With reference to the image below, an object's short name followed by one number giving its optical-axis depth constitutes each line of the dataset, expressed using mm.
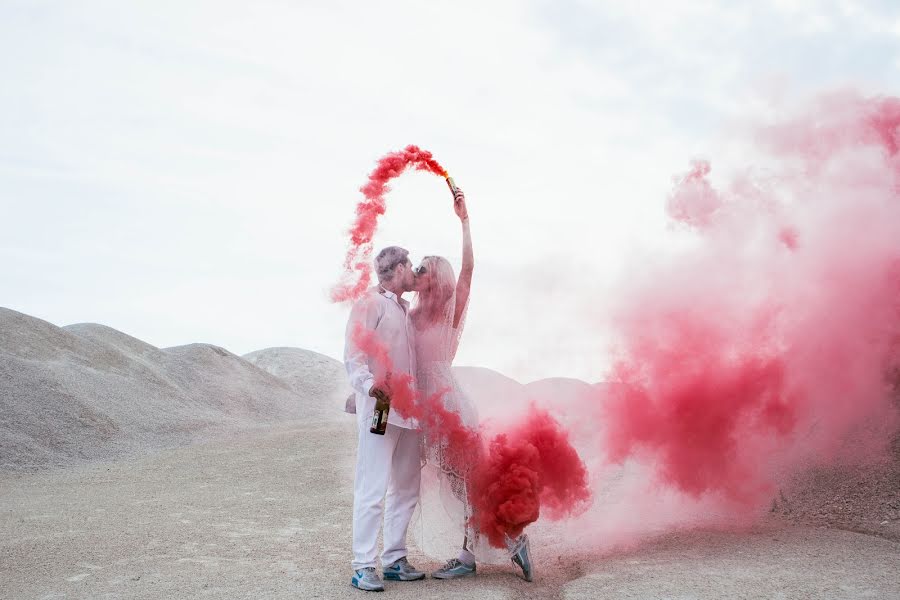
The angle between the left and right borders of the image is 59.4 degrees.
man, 6066
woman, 6355
